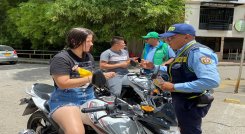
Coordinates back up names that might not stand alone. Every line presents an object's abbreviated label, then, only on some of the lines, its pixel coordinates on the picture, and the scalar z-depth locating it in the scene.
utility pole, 6.83
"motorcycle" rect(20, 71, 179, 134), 1.79
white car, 13.45
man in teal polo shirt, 3.96
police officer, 1.96
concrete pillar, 17.85
